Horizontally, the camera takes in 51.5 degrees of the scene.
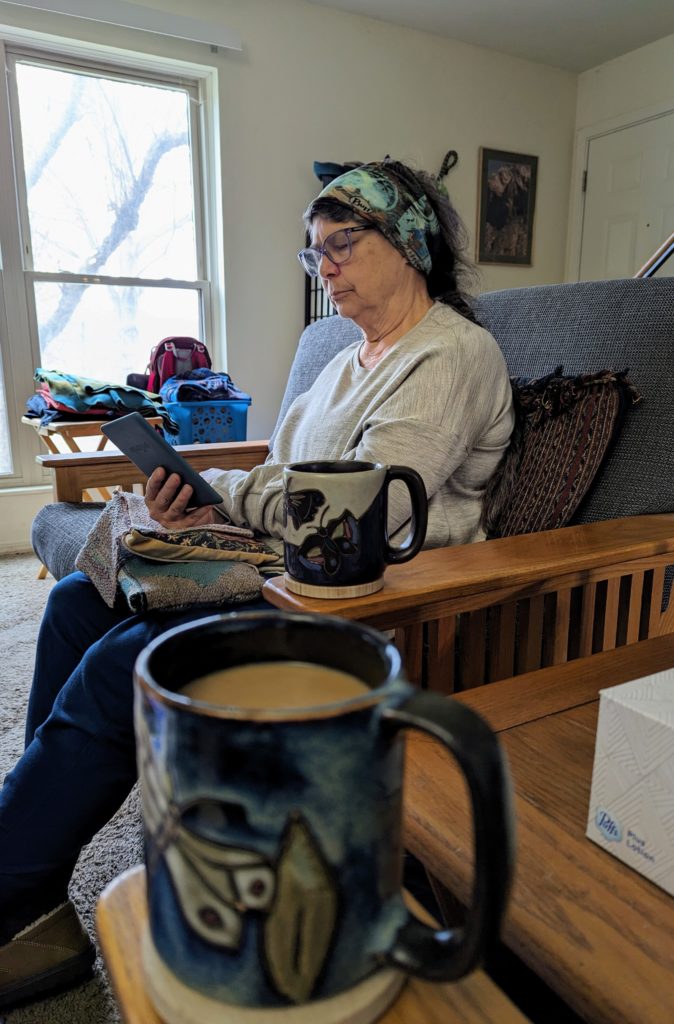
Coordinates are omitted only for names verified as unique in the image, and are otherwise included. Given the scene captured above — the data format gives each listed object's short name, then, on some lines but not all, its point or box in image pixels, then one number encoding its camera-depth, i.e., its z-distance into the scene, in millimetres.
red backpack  2979
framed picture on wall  3809
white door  3633
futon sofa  830
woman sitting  827
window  2908
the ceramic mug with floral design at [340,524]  640
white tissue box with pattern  412
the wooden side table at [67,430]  2482
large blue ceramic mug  240
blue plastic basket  2596
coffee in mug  304
